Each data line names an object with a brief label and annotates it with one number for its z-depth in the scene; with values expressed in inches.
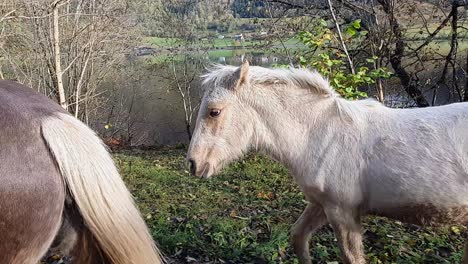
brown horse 72.2
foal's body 117.9
